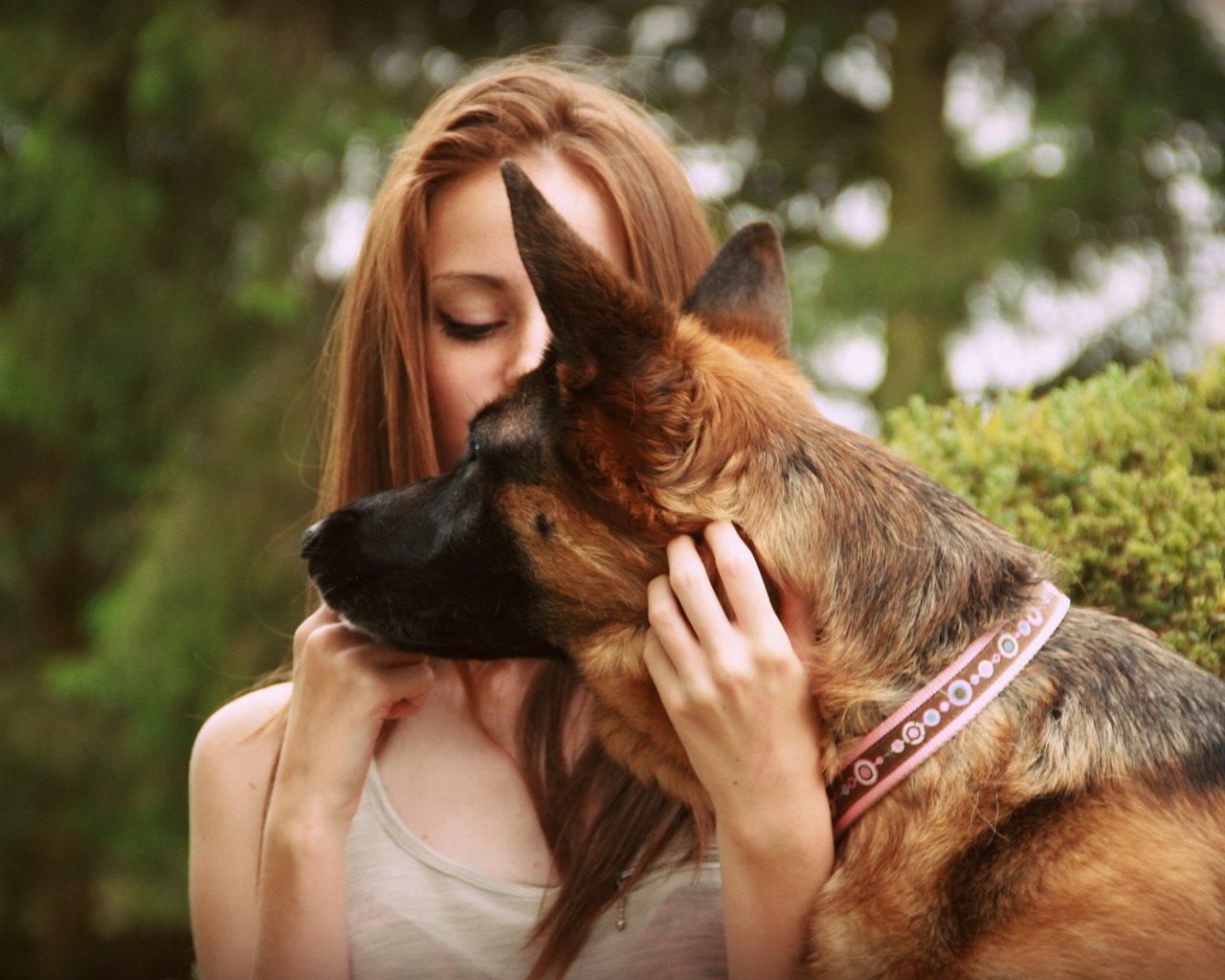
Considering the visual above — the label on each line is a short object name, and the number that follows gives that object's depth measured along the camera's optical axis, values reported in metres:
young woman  1.57
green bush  1.76
